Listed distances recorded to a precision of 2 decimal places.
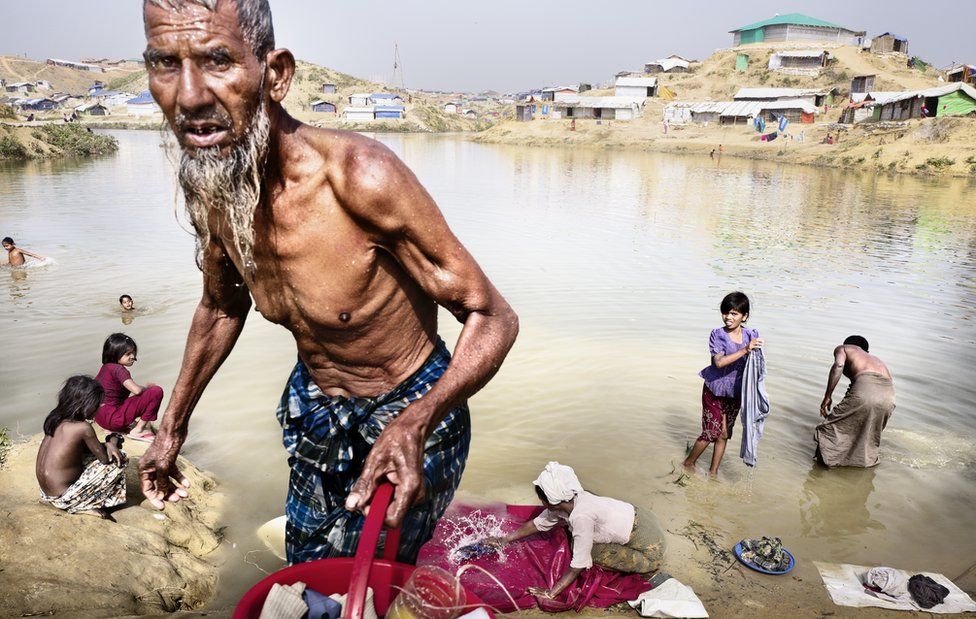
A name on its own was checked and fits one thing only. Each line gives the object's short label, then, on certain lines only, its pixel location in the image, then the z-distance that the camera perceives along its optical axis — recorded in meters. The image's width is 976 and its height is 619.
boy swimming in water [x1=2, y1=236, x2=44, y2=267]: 9.60
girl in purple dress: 4.64
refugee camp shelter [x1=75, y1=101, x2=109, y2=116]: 77.88
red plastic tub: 1.27
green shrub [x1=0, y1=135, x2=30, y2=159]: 25.17
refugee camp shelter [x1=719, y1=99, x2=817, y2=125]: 42.94
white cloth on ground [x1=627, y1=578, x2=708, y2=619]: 3.34
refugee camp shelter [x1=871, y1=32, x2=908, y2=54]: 56.06
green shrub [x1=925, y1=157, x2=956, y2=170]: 25.80
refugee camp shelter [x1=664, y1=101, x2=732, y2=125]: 47.19
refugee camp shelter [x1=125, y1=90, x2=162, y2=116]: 78.25
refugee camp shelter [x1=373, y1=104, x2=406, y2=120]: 79.44
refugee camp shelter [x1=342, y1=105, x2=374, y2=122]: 78.62
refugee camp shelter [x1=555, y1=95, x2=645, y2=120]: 52.84
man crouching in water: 4.88
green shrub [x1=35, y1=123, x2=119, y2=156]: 29.64
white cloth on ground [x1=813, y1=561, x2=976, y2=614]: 3.43
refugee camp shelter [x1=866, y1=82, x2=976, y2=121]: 30.42
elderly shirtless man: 1.57
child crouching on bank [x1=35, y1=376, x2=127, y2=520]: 3.35
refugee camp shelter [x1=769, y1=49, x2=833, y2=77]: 54.12
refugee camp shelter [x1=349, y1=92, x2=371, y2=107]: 85.88
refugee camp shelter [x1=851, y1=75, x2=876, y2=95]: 45.21
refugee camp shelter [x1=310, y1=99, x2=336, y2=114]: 83.31
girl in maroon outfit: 4.56
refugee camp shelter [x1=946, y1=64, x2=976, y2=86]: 36.78
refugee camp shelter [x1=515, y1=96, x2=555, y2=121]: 60.72
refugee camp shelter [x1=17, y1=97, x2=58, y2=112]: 75.44
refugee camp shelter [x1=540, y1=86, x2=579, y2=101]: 69.89
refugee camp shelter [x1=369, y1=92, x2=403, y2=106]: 86.12
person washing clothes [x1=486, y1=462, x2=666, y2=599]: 3.50
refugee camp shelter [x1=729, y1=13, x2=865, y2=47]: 60.69
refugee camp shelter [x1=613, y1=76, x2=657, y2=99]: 58.31
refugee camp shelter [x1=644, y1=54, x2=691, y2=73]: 66.88
